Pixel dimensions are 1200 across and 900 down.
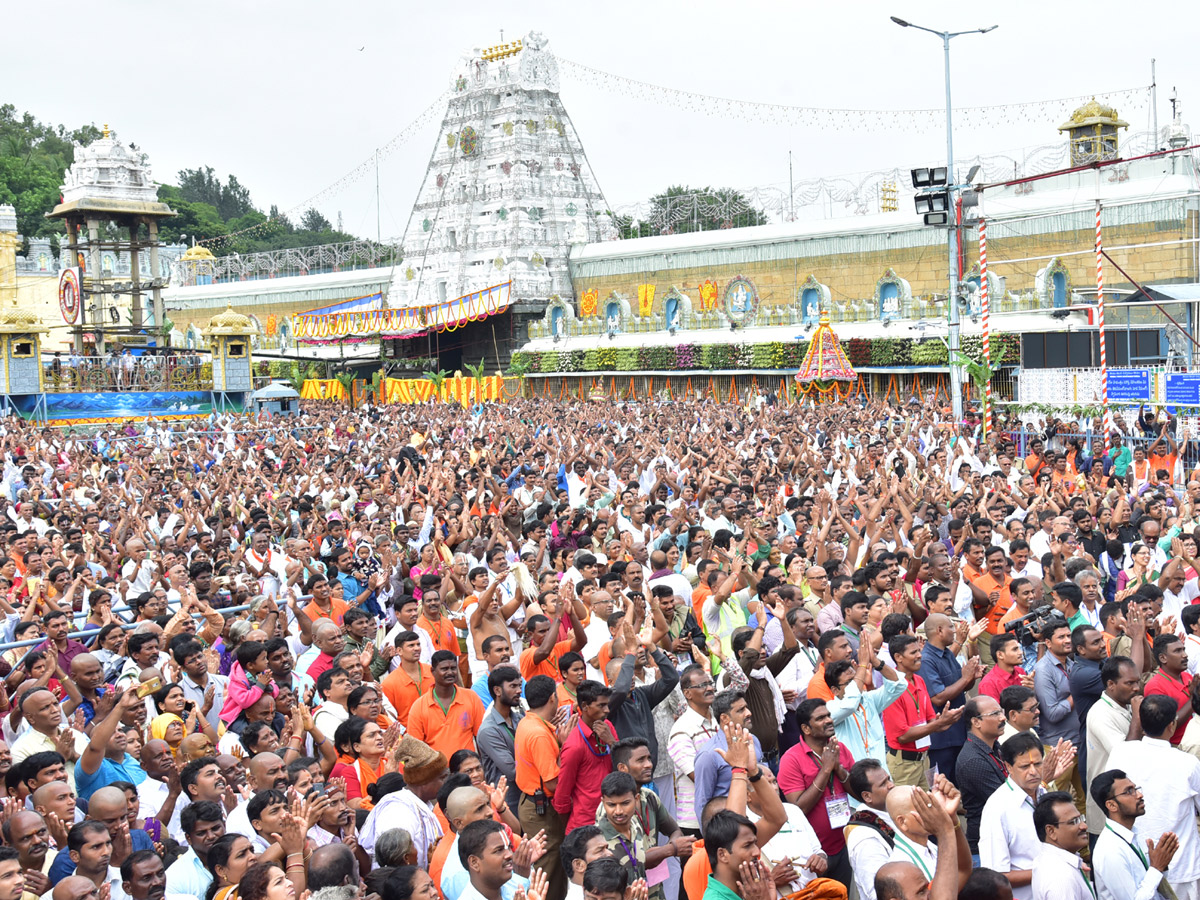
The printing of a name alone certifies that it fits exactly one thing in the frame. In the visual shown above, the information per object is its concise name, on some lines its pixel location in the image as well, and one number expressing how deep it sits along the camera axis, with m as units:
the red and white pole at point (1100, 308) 17.73
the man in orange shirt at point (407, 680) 6.59
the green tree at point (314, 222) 98.56
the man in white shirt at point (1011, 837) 4.72
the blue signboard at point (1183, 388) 17.98
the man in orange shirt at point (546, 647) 6.96
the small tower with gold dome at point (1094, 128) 35.00
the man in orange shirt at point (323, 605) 8.23
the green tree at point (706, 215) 58.52
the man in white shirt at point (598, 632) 7.25
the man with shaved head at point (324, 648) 6.93
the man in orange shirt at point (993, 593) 8.01
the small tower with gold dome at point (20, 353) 35.72
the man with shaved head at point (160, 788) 5.50
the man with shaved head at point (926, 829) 4.21
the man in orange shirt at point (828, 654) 6.09
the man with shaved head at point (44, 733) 5.83
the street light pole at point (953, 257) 21.16
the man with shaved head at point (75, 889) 4.26
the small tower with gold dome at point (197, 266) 68.88
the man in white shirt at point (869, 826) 4.51
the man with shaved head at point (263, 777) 5.20
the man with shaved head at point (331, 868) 4.40
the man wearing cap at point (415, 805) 4.96
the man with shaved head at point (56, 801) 4.94
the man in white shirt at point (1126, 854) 4.52
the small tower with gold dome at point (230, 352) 40.00
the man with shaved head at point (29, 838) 4.66
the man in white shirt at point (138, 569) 9.98
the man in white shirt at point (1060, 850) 4.29
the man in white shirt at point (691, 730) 5.73
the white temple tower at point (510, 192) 49.38
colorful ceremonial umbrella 30.74
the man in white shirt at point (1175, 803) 4.98
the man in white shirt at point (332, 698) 5.99
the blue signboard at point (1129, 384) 18.83
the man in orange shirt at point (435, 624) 7.62
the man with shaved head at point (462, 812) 4.62
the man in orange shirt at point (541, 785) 5.55
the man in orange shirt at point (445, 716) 6.14
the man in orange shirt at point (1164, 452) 14.35
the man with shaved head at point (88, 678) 6.57
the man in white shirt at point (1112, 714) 5.70
